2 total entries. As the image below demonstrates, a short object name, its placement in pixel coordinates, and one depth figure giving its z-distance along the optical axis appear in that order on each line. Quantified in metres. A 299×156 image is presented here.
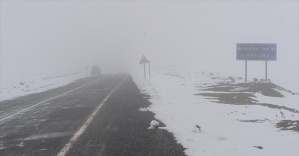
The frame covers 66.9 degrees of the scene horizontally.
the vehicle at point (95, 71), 38.77
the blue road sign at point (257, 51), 19.24
